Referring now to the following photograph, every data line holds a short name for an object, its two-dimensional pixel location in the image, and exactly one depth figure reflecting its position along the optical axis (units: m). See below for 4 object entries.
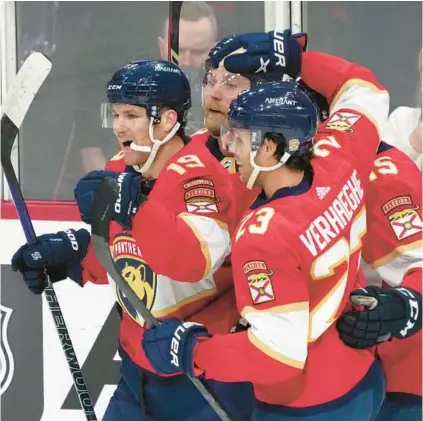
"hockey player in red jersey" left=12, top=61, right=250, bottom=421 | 17.29
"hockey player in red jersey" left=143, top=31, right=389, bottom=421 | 17.06
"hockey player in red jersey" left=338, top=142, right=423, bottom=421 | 17.30
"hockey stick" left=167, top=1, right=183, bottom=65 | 18.30
